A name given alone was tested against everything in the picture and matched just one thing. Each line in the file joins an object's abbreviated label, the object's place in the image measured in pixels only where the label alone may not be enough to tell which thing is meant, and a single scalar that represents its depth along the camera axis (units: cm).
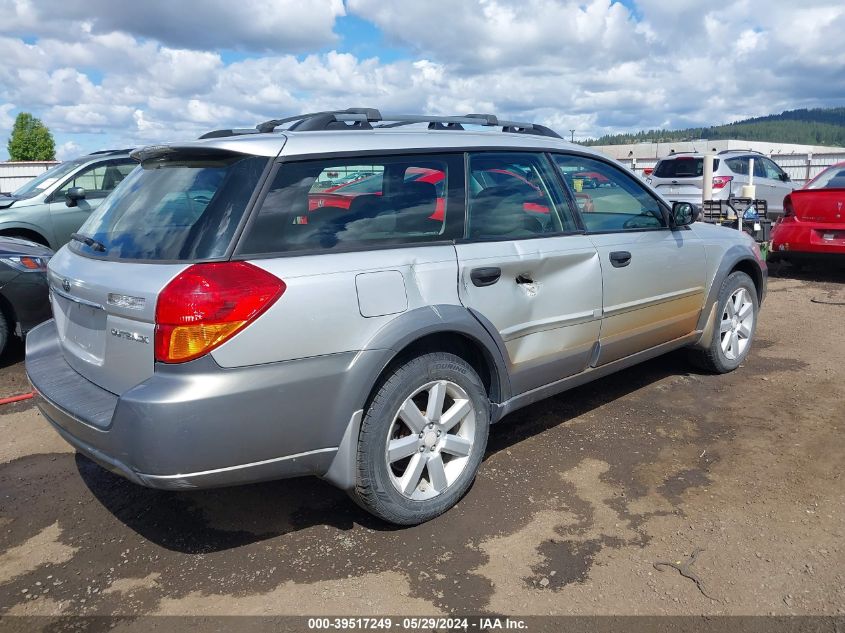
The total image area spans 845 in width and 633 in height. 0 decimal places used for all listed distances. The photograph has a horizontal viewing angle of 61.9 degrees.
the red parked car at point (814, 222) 869
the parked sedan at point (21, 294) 566
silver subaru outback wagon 260
